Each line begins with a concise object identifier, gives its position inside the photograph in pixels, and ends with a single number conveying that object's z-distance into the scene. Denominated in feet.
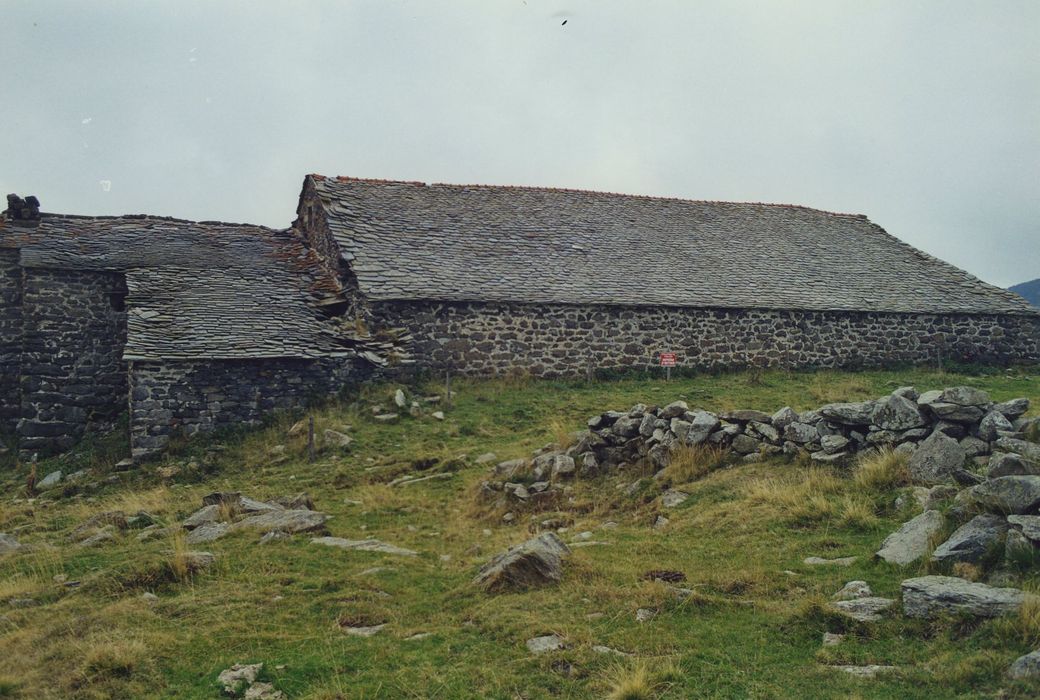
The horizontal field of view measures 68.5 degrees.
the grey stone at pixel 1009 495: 18.69
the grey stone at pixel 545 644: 17.93
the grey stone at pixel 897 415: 28.11
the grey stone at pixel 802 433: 30.86
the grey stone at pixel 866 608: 17.71
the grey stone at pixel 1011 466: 20.88
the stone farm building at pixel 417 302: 52.44
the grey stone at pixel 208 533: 28.68
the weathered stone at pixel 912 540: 20.35
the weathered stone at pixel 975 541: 18.70
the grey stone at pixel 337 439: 45.24
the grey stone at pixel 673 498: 30.02
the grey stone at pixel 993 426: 25.61
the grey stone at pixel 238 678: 16.88
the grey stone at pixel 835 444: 29.50
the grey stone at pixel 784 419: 32.24
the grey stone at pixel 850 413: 29.55
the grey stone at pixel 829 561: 21.50
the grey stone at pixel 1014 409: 26.43
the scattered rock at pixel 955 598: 16.29
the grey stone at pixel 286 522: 29.63
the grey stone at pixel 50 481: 44.21
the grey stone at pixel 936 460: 25.23
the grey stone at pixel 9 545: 29.50
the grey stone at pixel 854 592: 18.87
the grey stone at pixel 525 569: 22.21
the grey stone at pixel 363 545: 27.61
